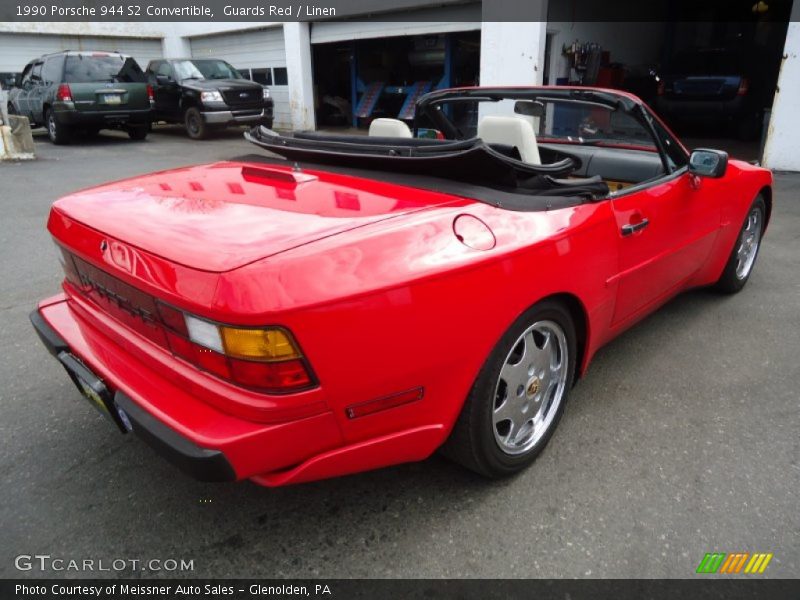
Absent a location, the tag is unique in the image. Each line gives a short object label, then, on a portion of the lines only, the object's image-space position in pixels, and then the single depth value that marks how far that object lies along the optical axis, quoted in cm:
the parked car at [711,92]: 1118
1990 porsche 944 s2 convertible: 149
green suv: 1145
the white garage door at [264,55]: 1485
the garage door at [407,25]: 1052
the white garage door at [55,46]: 1645
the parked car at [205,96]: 1241
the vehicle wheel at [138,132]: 1316
